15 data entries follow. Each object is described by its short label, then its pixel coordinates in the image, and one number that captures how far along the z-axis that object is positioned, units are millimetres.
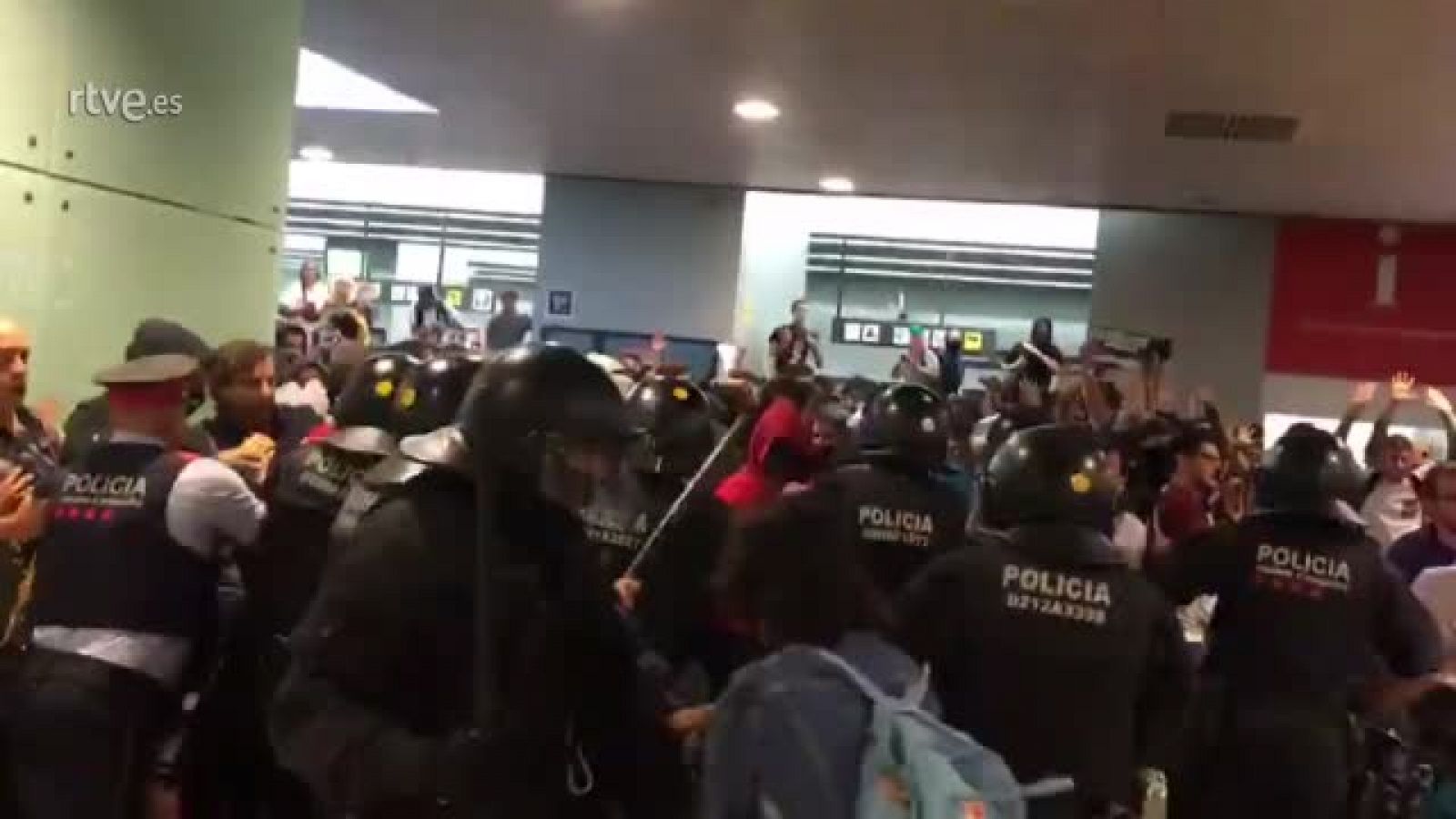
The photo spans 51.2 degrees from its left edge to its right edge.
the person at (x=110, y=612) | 3441
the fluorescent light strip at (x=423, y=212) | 17609
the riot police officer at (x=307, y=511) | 3785
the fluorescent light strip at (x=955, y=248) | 16000
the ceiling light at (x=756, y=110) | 9680
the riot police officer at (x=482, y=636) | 2012
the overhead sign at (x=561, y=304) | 14781
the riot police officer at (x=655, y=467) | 3875
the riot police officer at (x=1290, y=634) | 4078
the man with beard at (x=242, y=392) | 4570
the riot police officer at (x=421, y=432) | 2195
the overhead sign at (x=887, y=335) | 16797
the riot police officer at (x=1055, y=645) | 3357
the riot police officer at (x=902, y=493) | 4371
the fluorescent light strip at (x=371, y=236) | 19109
